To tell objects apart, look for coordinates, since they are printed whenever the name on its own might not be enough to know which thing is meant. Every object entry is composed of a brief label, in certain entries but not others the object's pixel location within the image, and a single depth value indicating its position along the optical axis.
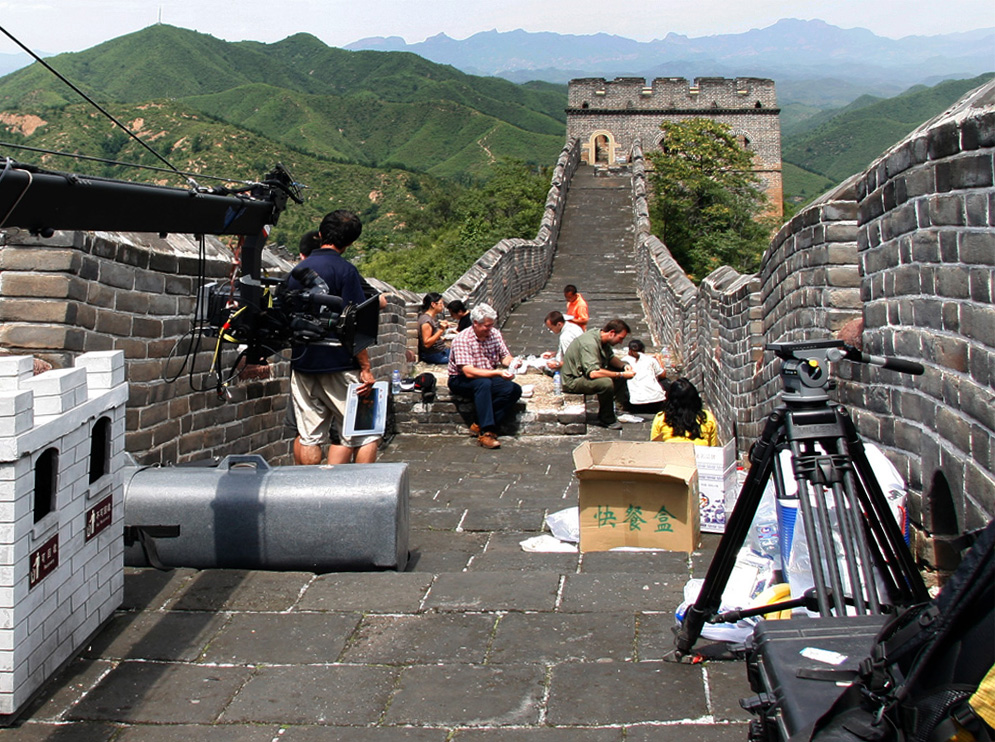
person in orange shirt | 13.49
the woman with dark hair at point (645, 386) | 10.28
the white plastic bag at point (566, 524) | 5.71
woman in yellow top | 6.53
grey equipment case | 4.55
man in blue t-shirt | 6.11
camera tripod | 2.83
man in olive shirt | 9.83
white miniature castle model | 3.04
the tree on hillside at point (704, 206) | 29.84
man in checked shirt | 9.10
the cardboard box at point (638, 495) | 5.20
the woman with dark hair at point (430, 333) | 12.05
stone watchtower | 51.53
